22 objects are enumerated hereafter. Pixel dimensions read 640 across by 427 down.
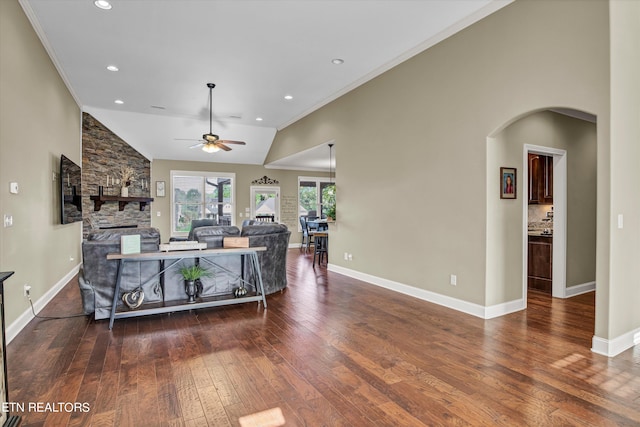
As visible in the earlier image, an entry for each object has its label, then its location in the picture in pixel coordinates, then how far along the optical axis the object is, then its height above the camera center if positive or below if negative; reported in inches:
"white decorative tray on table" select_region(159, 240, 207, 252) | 151.6 -16.2
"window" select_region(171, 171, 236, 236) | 399.9 +12.7
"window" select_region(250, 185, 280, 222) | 431.8 +7.3
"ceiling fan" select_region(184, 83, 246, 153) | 241.8 +46.8
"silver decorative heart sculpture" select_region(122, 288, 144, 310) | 151.2 -38.4
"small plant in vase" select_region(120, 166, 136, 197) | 327.6 +27.5
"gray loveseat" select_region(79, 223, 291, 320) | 150.3 -28.2
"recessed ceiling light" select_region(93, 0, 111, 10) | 141.3 +82.7
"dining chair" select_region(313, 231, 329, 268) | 283.7 -28.0
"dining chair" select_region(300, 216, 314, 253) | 385.8 -29.6
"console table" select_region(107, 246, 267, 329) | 141.8 -30.5
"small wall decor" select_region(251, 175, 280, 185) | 430.9 +34.7
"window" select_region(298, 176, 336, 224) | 457.4 +16.9
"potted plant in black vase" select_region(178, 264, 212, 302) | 160.4 -31.7
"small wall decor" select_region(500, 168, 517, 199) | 159.5 +11.8
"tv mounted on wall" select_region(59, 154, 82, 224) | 198.2 +10.5
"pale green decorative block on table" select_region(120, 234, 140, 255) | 143.6 -14.2
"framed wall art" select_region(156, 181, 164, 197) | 388.2 +22.4
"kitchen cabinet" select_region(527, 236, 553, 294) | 199.3 -31.3
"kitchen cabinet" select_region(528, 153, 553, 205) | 209.6 +17.7
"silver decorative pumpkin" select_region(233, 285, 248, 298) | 174.7 -40.9
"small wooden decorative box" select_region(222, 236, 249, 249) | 169.9 -15.9
